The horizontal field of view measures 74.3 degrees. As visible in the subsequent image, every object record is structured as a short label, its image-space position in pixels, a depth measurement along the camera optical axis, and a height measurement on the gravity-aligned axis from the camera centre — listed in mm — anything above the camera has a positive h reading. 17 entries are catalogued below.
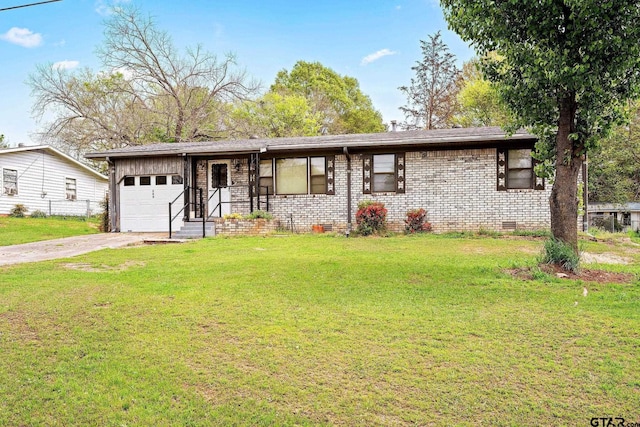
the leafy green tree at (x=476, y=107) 25969 +6490
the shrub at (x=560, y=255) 6055 -717
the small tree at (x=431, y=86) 31391 +9167
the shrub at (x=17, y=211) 20516 -165
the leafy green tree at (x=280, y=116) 30516 +6673
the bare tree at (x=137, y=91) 25594 +7396
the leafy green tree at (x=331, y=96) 35750 +9793
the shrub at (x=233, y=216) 12664 -266
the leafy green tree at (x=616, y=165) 20859 +2099
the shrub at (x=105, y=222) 15250 -528
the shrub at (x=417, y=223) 12578 -487
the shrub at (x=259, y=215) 12711 -239
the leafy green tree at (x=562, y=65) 5602 +1990
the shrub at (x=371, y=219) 12391 -359
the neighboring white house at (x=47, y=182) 20703 +1385
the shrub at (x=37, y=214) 21203 -322
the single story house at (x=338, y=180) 12414 +870
